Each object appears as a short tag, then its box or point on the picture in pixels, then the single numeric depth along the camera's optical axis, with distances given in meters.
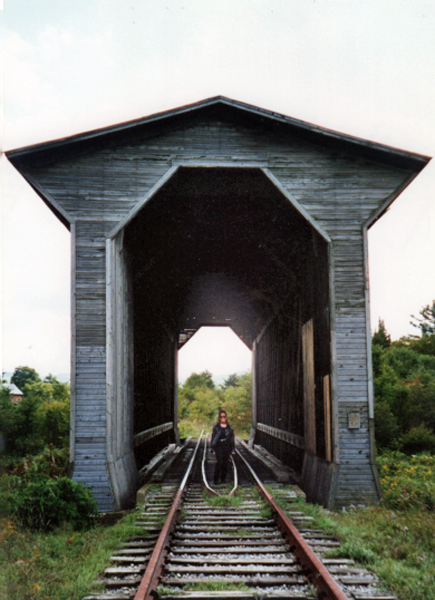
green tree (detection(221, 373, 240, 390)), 102.24
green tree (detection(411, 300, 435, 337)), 46.51
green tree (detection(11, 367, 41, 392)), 55.81
